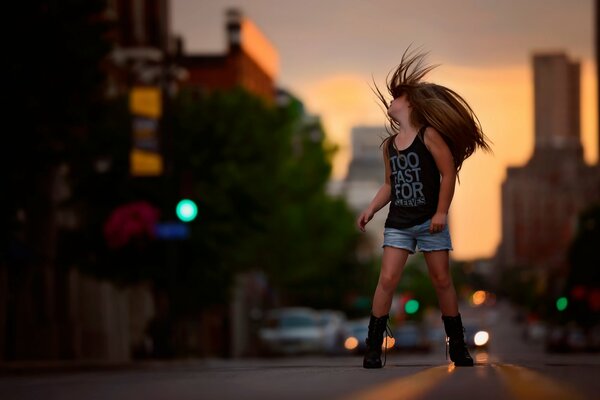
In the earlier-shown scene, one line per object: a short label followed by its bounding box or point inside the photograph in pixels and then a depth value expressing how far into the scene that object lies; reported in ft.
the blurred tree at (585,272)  355.36
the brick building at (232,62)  339.16
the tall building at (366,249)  390.05
